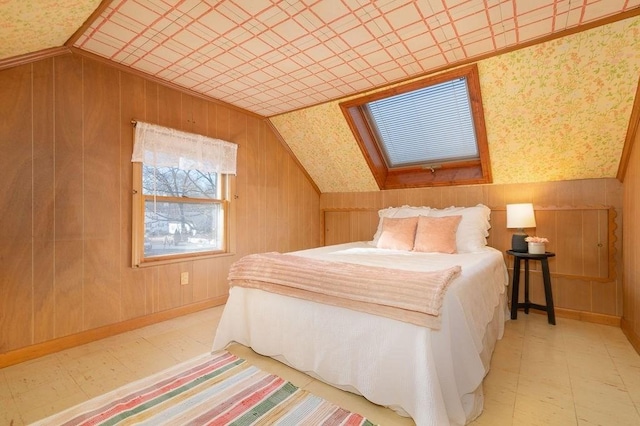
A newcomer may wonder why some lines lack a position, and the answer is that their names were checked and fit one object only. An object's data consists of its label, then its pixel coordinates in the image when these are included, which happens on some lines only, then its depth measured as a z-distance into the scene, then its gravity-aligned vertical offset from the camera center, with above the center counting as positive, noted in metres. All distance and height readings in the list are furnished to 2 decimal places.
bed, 1.32 -0.67
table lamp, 2.68 -0.08
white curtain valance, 2.55 +0.57
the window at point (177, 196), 2.58 +0.15
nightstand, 2.58 -0.64
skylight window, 2.66 +0.82
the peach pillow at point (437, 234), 2.66 -0.21
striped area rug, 1.42 -0.96
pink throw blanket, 1.36 -0.38
